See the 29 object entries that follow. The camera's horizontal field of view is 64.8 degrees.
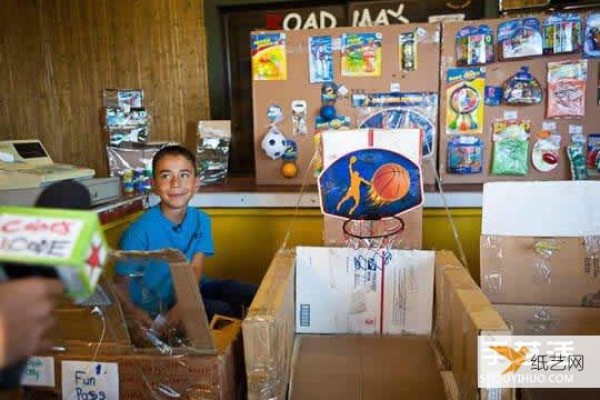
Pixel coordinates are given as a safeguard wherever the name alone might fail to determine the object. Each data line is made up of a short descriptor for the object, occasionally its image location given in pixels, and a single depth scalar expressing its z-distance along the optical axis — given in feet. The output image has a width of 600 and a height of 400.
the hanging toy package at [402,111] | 5.67
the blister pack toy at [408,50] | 5.59
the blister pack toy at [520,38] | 5.34
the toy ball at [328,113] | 5.75
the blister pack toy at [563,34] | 5.31
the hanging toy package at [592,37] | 5.29
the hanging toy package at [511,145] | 5.54
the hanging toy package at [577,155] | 5.43
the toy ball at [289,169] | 5.93
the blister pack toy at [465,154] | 5.64
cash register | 4.68
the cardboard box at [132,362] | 3.00
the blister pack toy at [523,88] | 5.43
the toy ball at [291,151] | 5.95
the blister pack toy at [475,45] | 5.45
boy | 4.67
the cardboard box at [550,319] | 3.98
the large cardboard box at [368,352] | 3.00
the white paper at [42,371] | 3.20
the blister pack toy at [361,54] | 5.64
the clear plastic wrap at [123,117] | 6.07
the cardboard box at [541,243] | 3.98
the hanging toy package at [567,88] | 5.35
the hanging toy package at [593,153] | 5.45
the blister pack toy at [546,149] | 5.50
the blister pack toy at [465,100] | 5.54
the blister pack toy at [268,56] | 5.79
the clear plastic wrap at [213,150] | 6.27
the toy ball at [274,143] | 5.92
